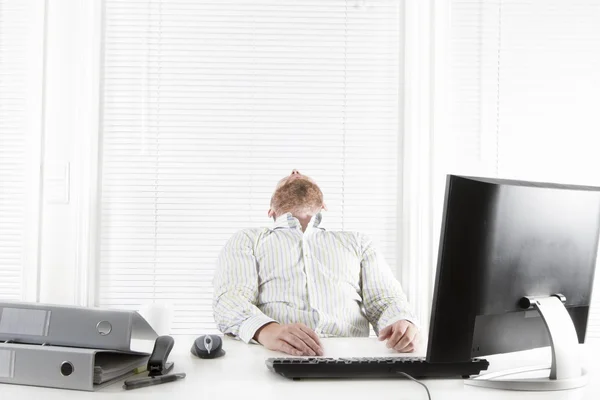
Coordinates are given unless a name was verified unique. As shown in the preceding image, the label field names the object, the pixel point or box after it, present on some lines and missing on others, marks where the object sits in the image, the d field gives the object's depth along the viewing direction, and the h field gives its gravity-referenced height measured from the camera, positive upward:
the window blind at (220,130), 2.66 +0.36
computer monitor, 1.06 -0.14
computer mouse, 1.29 -0.36
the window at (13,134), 2.61 +0.31
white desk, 1.00 -0.37
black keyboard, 1.11 -0.35
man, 2.06 -0.29
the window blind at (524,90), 2.70 +0.61
